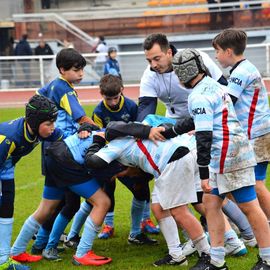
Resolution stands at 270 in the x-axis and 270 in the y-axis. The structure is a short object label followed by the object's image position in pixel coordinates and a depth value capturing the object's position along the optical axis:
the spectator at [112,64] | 20.46
